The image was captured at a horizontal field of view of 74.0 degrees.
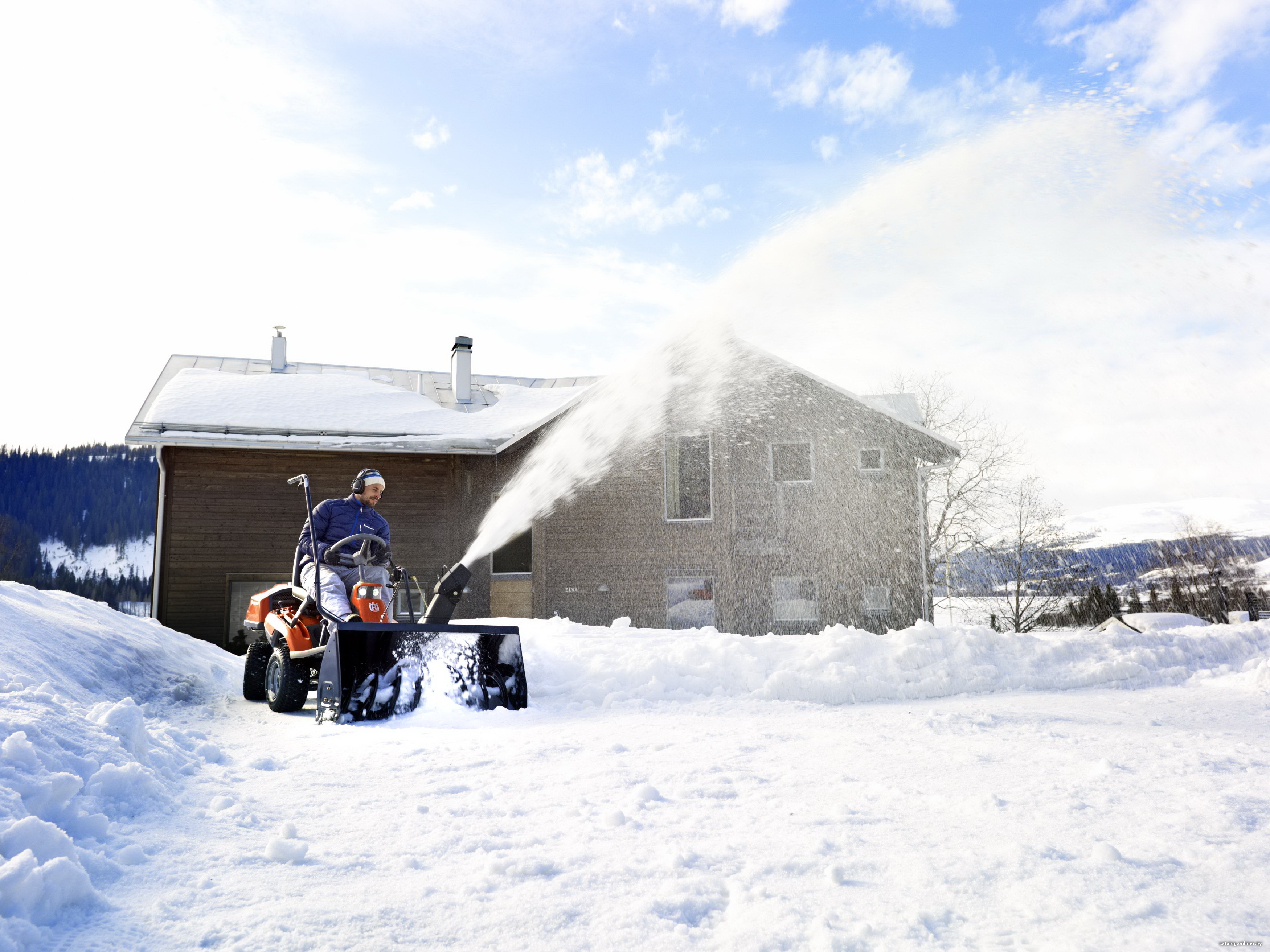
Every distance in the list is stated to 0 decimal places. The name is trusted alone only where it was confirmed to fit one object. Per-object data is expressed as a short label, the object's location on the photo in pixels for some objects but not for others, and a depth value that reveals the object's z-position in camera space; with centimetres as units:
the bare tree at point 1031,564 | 2891
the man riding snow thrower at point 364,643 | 562
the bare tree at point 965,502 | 2742
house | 1631
